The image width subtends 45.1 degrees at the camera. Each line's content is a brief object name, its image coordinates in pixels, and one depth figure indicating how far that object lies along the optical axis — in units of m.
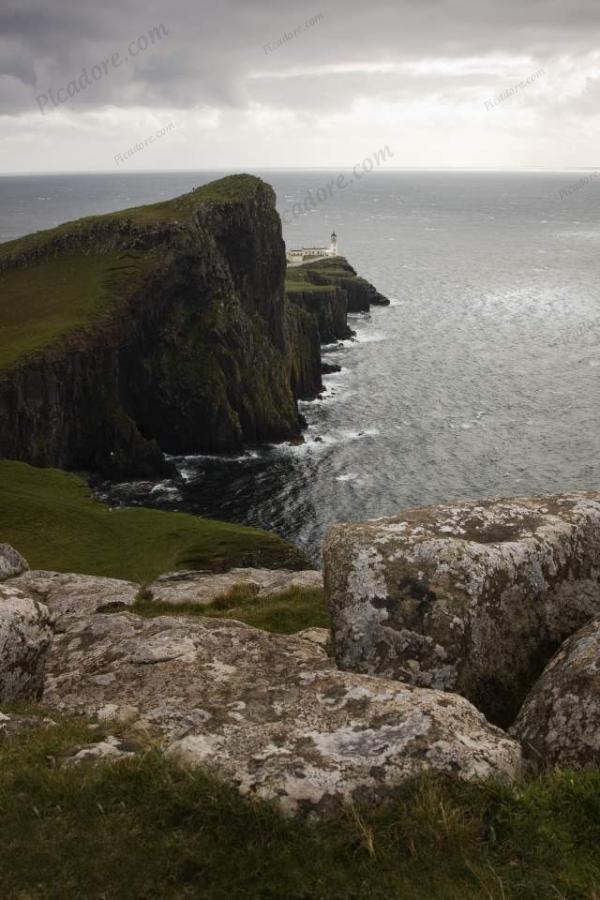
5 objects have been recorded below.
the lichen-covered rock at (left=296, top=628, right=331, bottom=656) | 14.45
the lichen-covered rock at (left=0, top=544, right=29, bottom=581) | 23.69
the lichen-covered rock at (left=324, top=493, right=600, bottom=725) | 11.59
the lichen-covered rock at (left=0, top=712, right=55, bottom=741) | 9.61
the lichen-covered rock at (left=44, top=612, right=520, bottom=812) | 8.13
